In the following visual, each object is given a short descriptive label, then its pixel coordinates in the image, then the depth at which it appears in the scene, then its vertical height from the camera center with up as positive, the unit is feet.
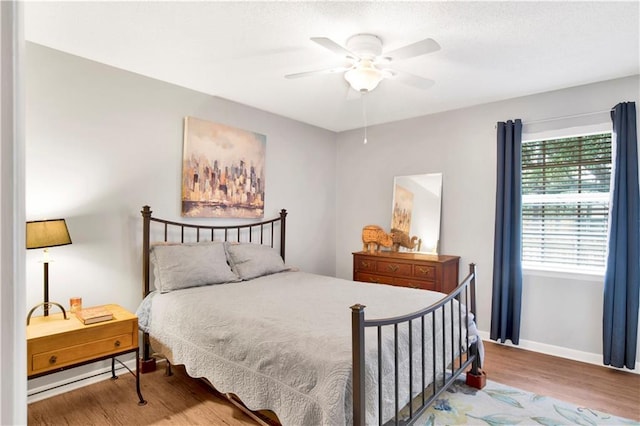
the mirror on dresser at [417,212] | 14.07 -0.26
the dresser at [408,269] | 12.41 -2.34
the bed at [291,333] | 5.52 -2.45
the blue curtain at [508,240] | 11.91 -1.07
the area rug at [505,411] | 7.70 -4.56
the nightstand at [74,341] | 7.04 -2.99
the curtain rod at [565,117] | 10.89 +2.91
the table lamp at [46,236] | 7.63 -0.82
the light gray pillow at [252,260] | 11.27 -1.88
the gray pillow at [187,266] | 9.64 -1.82
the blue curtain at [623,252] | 9.93 -1.18
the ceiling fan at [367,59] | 7.22 +3.18
